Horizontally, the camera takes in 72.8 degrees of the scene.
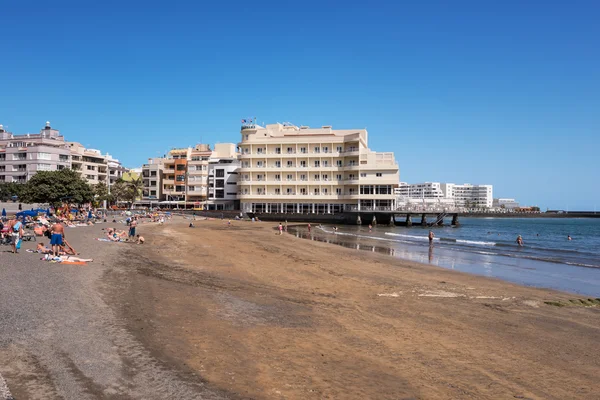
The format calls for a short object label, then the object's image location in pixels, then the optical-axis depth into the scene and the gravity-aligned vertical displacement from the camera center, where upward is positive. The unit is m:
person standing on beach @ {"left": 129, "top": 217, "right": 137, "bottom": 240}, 29.15 -1.90
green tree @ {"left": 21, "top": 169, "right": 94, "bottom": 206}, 64.88 +2.44
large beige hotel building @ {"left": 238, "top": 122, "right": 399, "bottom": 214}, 78.19 +5.90
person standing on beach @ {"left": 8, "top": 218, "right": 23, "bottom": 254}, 19.30 -1.49
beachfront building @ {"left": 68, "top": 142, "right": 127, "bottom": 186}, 97.19 +9.94
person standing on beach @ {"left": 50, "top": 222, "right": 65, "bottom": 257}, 18.30 -1.58
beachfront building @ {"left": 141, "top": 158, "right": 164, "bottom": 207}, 110.59 +5.69
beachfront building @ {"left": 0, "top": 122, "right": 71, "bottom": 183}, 87.38 +10.13
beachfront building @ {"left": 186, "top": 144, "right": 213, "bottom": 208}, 103.00 +5.23
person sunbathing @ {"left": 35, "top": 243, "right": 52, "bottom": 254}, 19.12 -2.22
